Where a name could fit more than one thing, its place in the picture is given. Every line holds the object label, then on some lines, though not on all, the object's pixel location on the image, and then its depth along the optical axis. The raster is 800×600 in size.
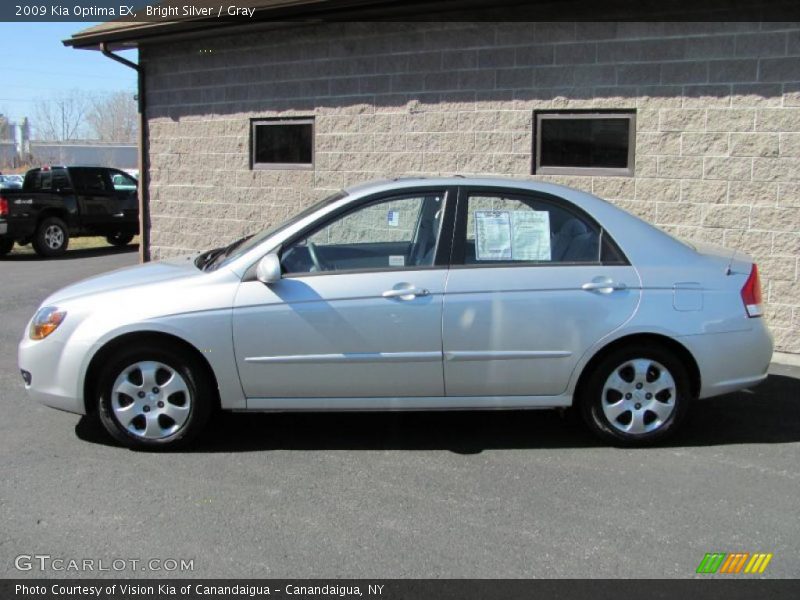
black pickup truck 16.05
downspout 11.10
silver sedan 4.88
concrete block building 7.43
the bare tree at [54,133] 89.81
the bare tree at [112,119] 93.56
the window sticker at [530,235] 5.09
